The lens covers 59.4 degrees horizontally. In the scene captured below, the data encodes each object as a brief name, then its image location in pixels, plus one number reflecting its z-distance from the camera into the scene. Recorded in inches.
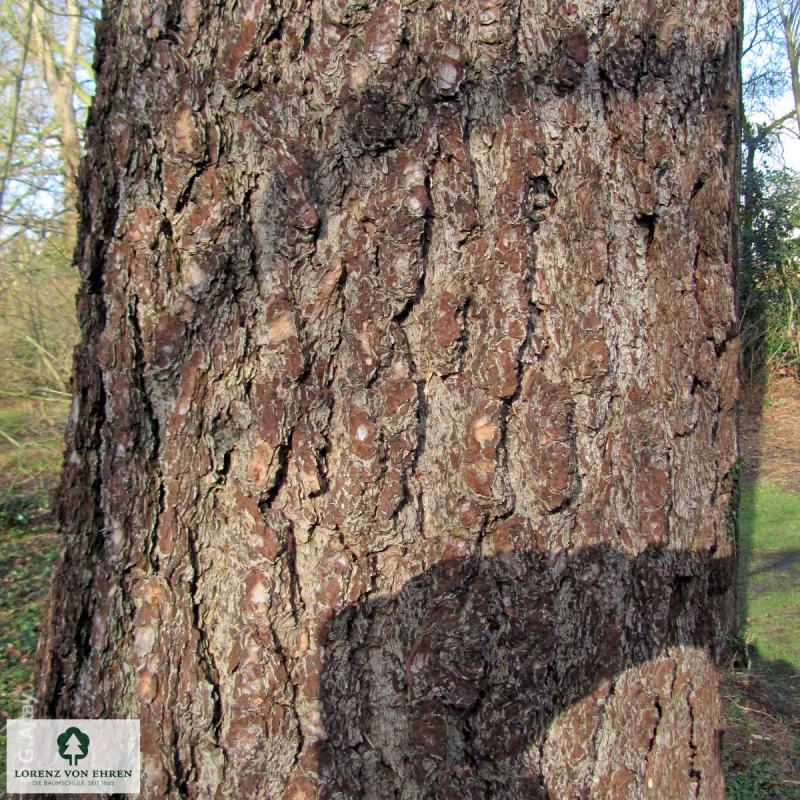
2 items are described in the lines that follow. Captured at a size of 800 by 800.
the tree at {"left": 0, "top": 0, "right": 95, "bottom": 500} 278.8
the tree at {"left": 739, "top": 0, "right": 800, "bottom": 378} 413.4
